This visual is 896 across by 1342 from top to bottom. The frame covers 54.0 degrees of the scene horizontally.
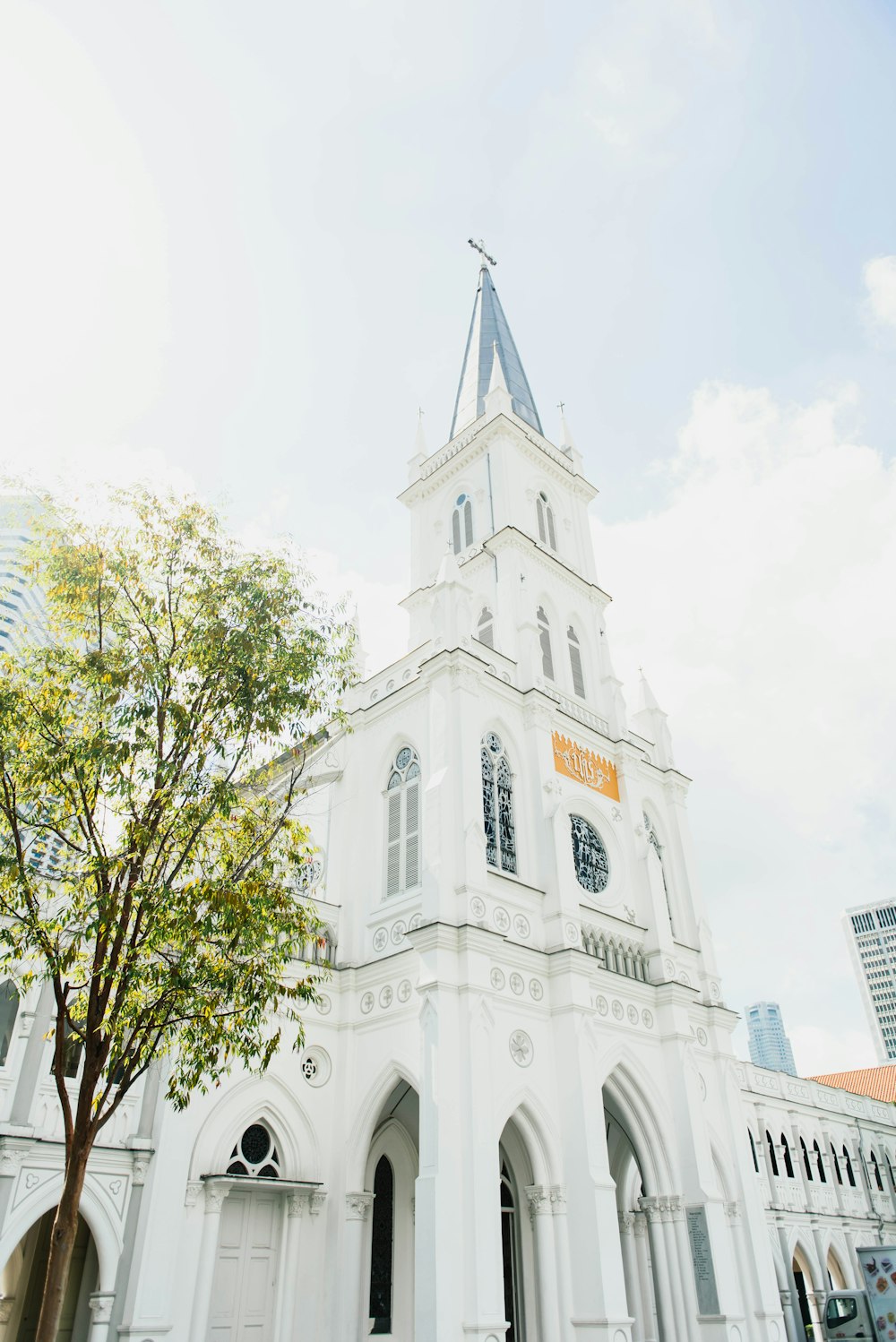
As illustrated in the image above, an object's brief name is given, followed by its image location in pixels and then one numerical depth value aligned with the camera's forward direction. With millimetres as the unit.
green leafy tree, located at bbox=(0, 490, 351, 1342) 8844
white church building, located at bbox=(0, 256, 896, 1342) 13531
